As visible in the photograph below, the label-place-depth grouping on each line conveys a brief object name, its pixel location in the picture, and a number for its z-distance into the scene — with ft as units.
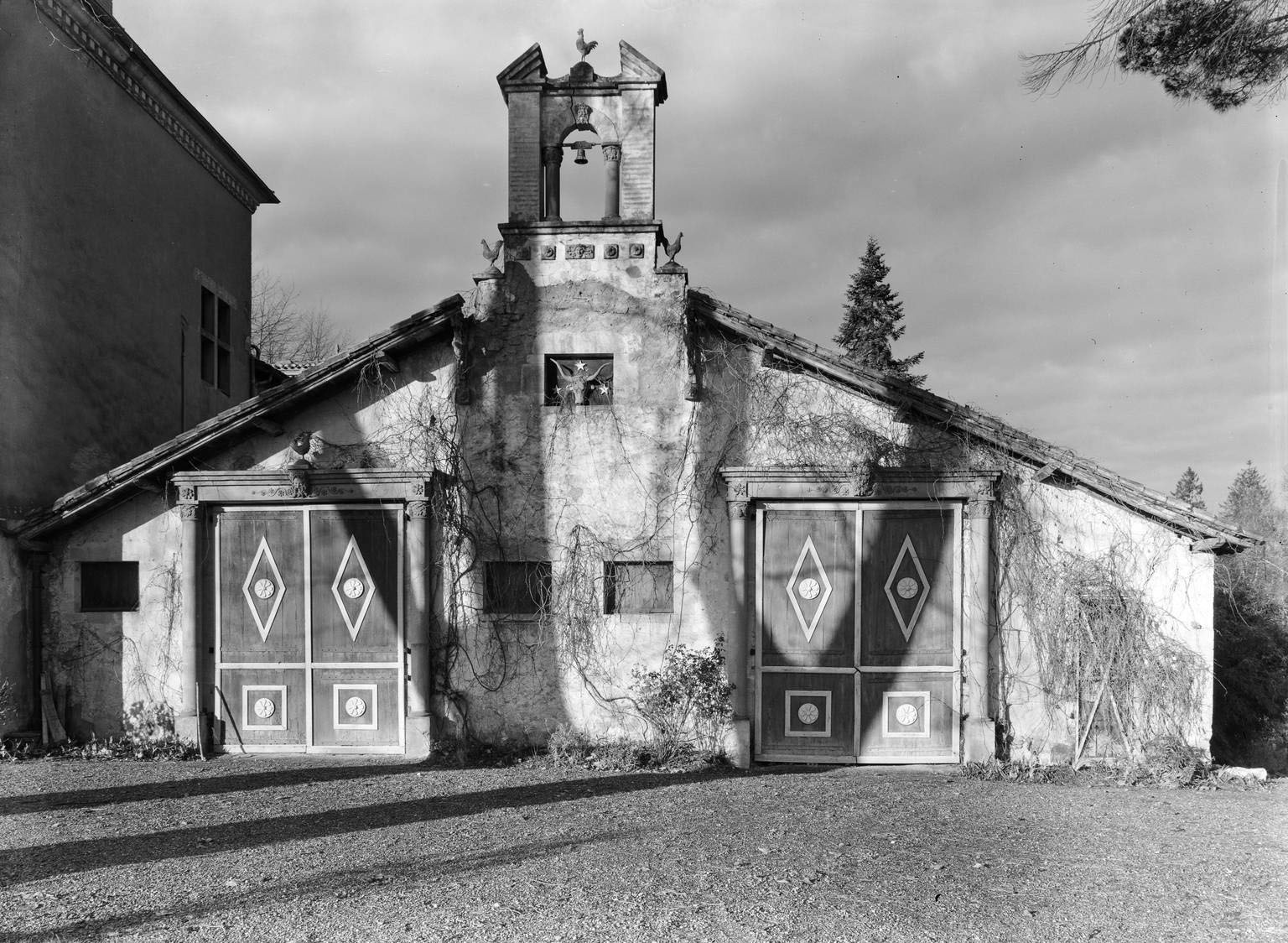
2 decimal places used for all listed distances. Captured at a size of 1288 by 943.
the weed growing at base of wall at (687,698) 34.09
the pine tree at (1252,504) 117.39
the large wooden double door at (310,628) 35.50
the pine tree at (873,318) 96.07
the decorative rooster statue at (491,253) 35.68
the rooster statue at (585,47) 36.86
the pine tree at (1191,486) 185.38
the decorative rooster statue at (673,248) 35.40
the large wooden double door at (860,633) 34.68
